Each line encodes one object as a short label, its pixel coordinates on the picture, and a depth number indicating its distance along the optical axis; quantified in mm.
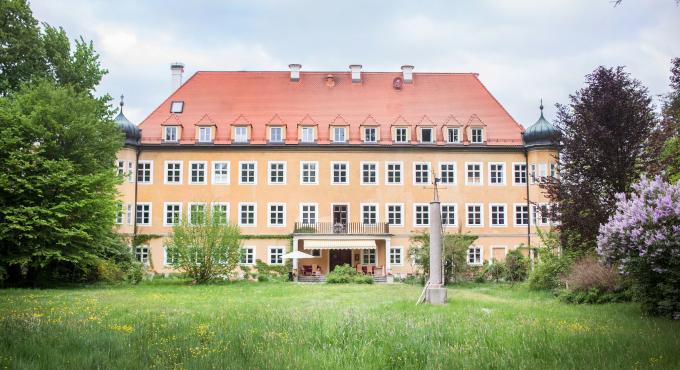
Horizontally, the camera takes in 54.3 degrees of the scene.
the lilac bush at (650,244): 12898
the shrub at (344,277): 34906
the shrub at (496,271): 35625
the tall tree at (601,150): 21203
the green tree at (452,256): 34188
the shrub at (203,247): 32344
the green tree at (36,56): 29906
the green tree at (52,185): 27000
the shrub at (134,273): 31888
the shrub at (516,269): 34969
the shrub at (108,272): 31131
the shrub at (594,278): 18172
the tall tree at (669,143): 19859
